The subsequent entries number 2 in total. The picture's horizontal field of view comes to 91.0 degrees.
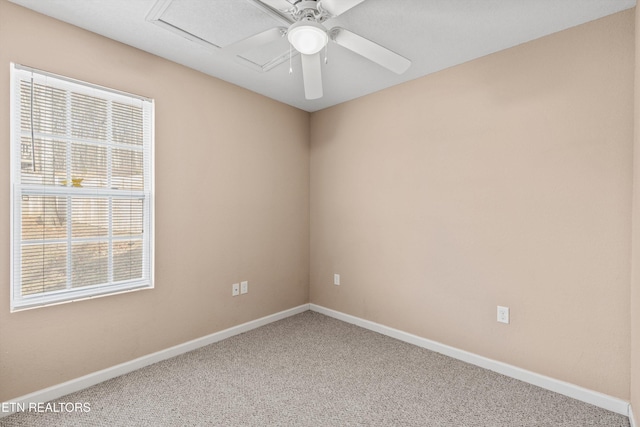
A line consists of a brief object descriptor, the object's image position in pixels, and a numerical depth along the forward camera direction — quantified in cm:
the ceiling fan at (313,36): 153
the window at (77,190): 187
